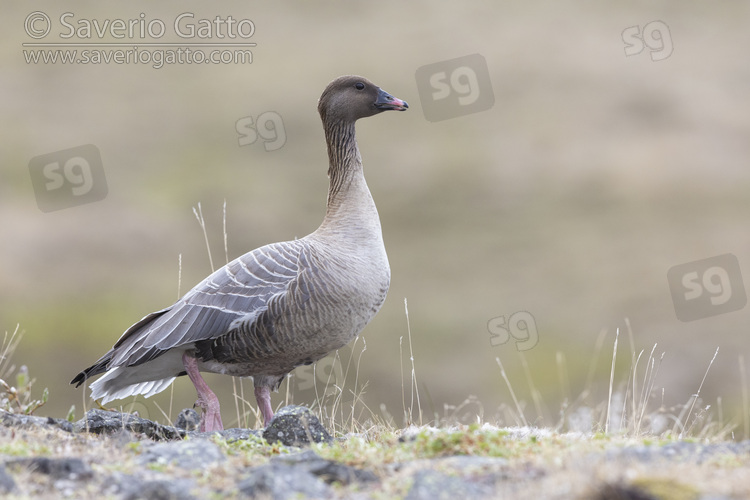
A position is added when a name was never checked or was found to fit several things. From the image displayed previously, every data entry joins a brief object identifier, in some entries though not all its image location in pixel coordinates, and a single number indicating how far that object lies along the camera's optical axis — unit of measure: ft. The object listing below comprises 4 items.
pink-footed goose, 55.52
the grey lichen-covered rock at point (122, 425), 47.23
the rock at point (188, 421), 54.08
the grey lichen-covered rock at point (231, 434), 45.31
